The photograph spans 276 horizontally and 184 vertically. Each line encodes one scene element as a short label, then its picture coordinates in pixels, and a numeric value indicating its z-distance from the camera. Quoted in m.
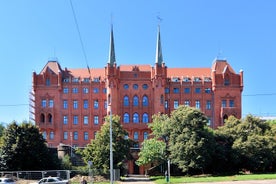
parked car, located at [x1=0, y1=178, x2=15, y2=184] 43.00
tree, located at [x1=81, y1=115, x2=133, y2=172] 70.62
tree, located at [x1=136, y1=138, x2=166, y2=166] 75.94
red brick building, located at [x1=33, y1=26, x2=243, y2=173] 105.06
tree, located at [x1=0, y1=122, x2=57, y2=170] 59.41
